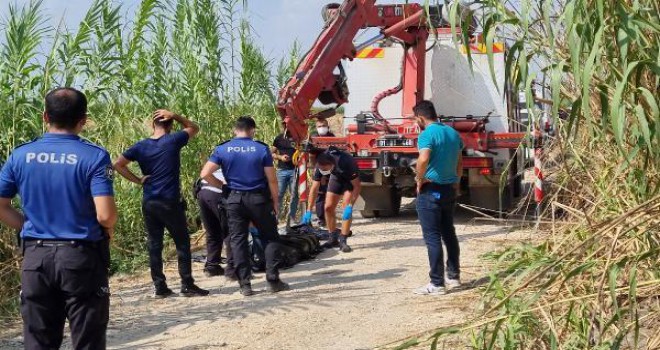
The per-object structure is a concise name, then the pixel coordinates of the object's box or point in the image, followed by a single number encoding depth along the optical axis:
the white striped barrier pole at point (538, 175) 8.68
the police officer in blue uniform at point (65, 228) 4.64
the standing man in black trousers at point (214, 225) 9.49
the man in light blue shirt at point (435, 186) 8.18
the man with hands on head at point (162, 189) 8.48
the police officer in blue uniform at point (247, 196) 8.58
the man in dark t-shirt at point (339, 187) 11.06
